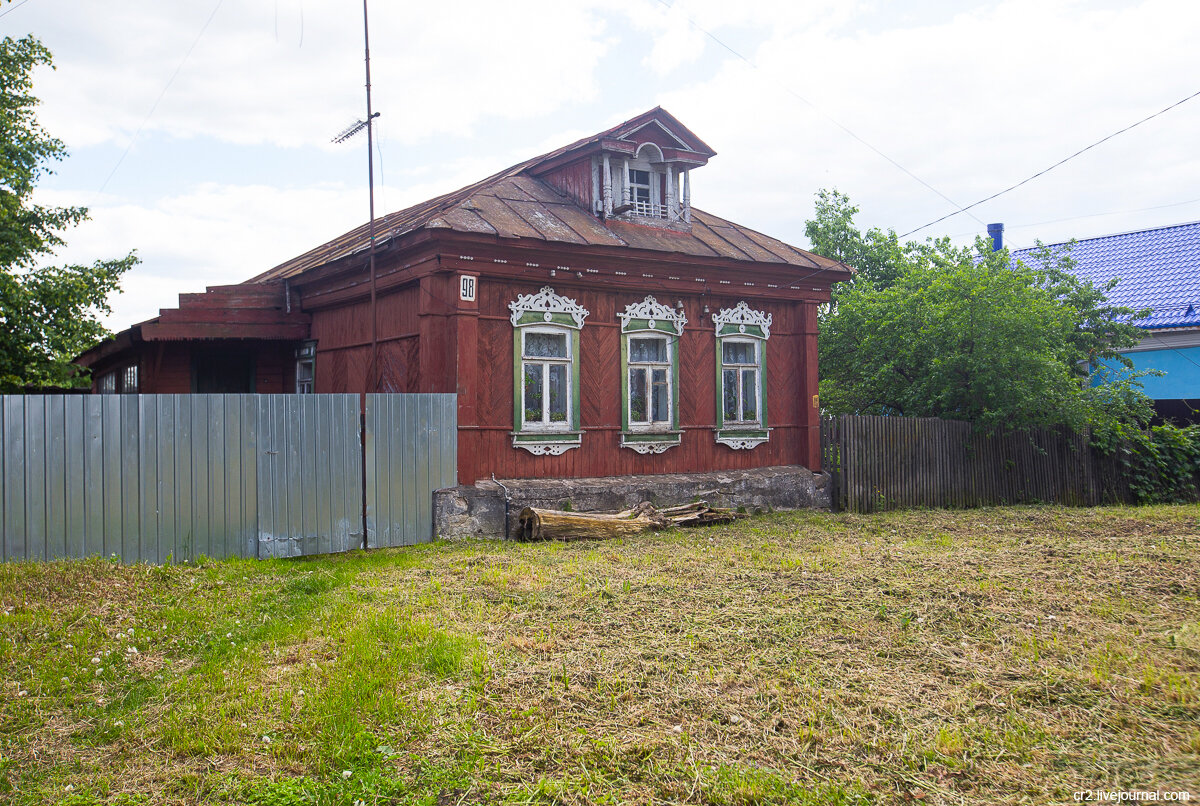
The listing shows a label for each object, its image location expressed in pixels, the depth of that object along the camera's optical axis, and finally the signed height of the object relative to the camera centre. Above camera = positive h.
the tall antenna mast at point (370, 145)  10.52 +3.39
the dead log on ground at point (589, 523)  10.36 -1.43
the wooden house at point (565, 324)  11.10 +1.32
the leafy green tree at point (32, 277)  13.70 +2.36
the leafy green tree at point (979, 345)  14.14 +1.12
